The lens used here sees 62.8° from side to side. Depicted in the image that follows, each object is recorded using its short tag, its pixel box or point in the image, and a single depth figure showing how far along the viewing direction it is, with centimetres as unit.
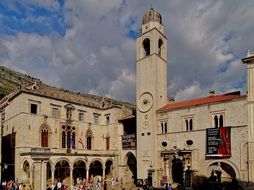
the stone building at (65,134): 2446
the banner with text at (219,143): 2142
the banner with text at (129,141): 2756
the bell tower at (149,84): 2566
